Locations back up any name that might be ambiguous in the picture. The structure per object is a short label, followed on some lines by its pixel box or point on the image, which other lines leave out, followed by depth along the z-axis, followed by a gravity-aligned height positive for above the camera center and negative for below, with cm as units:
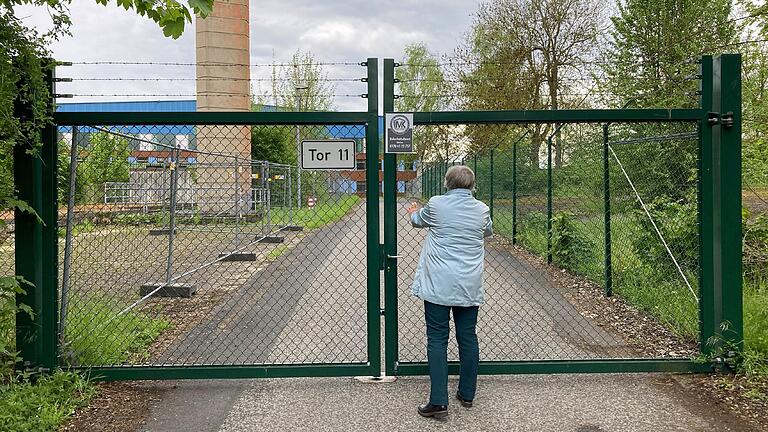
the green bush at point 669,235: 691 -29
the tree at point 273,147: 2042 +204
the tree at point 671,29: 1159 +348
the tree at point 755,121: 772 +103
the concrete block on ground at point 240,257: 1234 -89
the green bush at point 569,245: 998 -58
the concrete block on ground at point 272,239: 1542 -70
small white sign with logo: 493 +57
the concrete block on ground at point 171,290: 859 -107
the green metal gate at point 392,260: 496 -61
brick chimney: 1378 +378
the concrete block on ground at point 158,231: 980 -32
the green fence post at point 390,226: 496 -13
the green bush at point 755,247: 721 -44
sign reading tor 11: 484 +40
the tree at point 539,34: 2253 +617
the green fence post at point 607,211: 775 -3
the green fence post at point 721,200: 502 +6
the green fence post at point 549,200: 1086 +15
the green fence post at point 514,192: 1286 +33
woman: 431 -44
